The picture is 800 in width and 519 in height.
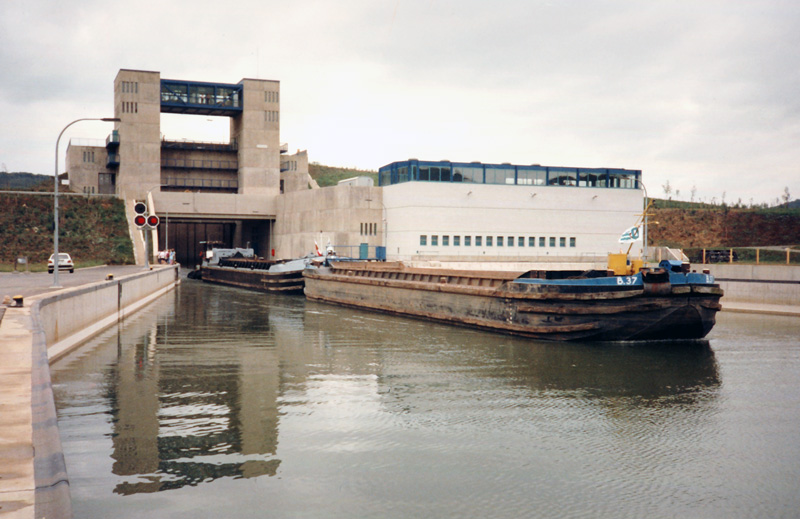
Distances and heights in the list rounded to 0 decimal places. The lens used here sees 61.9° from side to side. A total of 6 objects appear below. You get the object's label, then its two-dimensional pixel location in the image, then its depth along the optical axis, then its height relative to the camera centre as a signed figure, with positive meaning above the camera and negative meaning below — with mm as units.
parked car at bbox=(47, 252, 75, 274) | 49341 -1228
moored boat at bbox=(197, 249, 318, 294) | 48500 -1903
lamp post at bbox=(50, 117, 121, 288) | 26312 -801
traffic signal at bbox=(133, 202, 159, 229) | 35312 +1598
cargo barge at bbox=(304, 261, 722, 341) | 21719 -1773
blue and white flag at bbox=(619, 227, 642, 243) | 25216 +653
